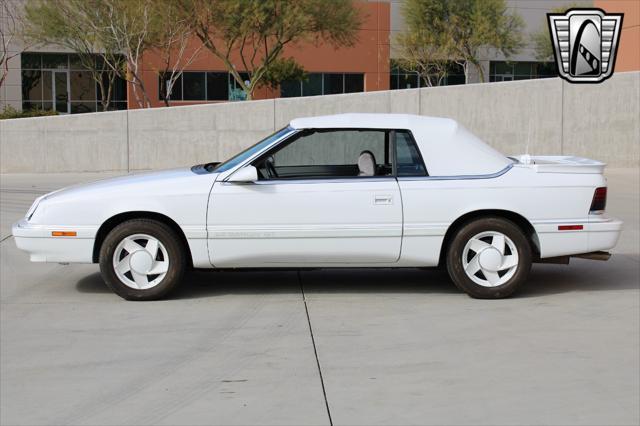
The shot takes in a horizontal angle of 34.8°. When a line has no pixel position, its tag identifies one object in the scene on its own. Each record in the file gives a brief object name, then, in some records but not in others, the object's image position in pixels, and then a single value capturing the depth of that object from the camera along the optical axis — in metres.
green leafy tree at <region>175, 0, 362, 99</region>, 37.38
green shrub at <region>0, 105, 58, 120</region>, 28.17
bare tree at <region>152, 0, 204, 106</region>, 35.69
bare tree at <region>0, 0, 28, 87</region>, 42.11
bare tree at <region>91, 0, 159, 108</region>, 33.75
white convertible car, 8.22
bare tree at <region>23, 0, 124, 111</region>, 38.66
